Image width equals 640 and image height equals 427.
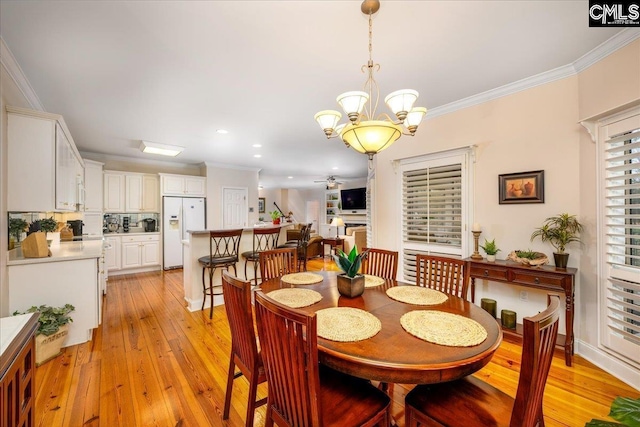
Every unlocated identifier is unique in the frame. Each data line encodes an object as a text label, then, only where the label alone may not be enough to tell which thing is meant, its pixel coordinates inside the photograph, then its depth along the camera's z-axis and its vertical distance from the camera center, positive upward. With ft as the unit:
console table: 7.41 -1.98
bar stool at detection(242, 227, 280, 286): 12.22 -1.58
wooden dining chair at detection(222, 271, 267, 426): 4.54 -2.23
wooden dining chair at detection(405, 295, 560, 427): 3.08 -2.81
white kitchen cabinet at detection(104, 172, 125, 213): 17.92 +1.47
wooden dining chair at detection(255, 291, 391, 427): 3.25 -2.40
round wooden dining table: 3.36 -1.90
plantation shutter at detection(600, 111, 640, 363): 6.53 -0.61
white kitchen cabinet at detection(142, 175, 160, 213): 19.51 +1.50
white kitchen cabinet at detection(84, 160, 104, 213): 16.58 +1.72
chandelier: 5.41 +2.10
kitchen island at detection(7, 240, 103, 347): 7.93 -2.28
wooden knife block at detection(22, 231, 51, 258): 8.21 -1.04
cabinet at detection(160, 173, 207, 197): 19.70 +2.15
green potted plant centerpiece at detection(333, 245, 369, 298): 5.81 -1.43
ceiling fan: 29.94 +3.70
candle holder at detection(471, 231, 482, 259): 9.36 -1.13
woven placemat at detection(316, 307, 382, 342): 4.00 -1.85
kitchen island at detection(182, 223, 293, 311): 11.76 -2.50
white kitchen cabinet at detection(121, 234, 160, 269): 18.28 -2.69
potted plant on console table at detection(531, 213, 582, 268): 7.75 -0.61
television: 32.60 +1.78
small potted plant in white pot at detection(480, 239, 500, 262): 9.03 -1.27
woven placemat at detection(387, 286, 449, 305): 5.53 -1.84
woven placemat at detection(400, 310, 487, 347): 3.86 -1.85
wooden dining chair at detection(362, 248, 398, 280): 8.10 -1.62
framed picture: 8.53 +0.87
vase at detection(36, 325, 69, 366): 7.54 -3.92
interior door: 22.03 +0.44
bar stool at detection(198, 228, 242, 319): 11.00 -1.90
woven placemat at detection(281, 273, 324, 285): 6.94 -1.80
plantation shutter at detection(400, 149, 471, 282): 10.49 +0.32
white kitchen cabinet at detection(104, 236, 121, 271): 17.75 -2.76
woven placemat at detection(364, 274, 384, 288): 6.72 -1.82
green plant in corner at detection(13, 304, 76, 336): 7.72 -3.19
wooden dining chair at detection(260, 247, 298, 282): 7.95 -1.56
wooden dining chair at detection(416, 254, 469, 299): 6.61 -1.58
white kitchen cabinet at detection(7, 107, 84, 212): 7.63 +1.58
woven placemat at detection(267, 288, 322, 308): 5.35 -1.82
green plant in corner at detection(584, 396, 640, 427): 2.59 -2.02
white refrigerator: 19.57 -0.76
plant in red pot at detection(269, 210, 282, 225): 21.12 -0.40
